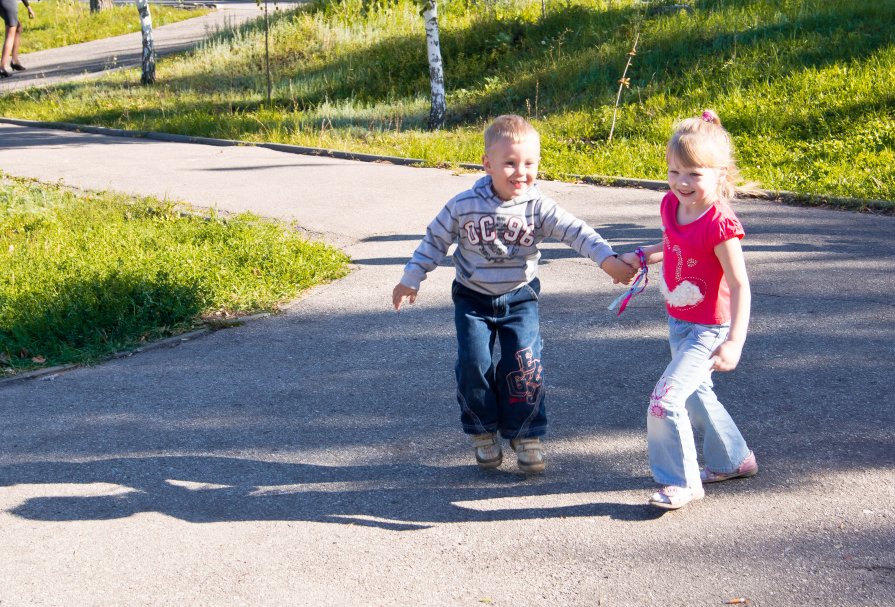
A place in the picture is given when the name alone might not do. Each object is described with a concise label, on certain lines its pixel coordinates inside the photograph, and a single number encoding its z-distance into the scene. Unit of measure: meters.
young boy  4.21
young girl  3.82
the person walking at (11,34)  19.86
